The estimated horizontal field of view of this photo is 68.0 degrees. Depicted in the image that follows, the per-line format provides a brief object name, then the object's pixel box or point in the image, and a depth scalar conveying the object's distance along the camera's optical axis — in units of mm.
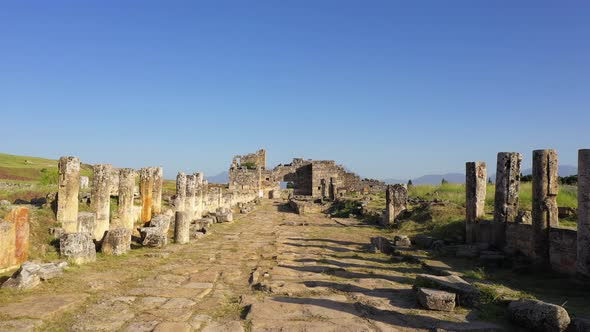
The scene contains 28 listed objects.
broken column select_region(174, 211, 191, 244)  13234
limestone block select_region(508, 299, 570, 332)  5504
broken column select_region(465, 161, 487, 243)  13906
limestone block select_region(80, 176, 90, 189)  26117
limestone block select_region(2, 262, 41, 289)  7020
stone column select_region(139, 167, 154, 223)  15695
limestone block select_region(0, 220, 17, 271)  8238
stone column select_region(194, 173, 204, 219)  20859
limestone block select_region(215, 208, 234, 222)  20250
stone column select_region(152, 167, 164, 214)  16750
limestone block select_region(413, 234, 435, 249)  13328
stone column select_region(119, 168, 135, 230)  13570
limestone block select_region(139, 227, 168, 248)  12141
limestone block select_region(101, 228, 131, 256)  10586
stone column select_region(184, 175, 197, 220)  19106
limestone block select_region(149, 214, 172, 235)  13739
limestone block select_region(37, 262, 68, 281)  7614
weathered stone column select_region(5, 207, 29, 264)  8727
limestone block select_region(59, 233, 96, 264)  9273
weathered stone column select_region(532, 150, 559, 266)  10320
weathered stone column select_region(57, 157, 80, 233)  11180
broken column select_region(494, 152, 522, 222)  12727
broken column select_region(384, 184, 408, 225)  19969
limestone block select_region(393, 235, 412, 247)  13596
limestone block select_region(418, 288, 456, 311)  6434
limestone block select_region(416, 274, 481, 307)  6613
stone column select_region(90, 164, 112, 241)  12094
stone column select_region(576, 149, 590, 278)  8477
